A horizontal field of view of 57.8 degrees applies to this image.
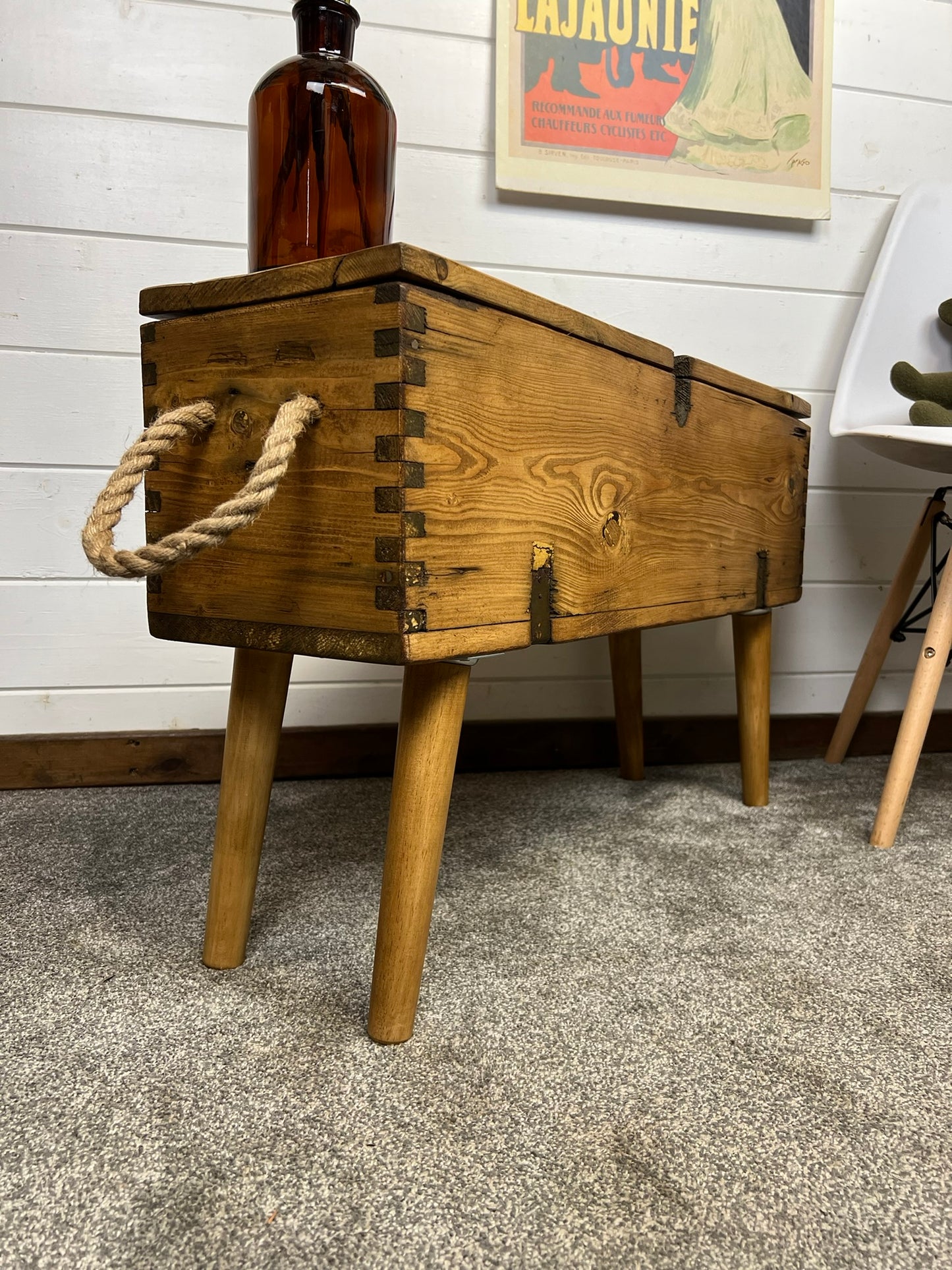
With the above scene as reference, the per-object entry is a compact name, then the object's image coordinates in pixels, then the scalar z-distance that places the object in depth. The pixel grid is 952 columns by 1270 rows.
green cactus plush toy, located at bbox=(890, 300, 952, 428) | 1.19
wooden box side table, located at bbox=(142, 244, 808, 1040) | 0.58
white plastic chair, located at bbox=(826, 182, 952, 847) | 1.34
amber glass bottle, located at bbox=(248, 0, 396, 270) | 0.70
